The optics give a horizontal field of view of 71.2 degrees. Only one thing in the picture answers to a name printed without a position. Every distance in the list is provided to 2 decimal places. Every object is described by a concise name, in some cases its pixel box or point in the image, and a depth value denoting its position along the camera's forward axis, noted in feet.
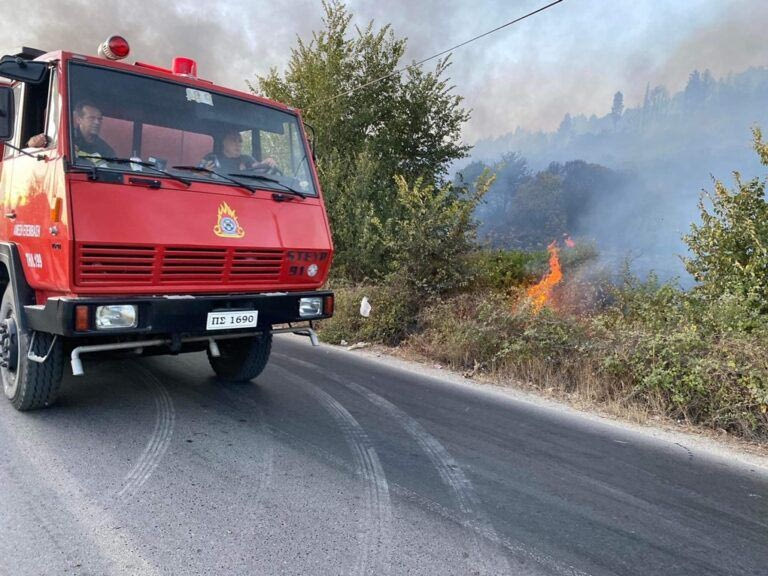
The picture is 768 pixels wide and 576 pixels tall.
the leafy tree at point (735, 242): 20.03
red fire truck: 11.18
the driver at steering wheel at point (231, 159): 13.57
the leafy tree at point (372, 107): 42.29
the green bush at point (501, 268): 26.89
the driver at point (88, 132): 11.65
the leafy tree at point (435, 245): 26.04
